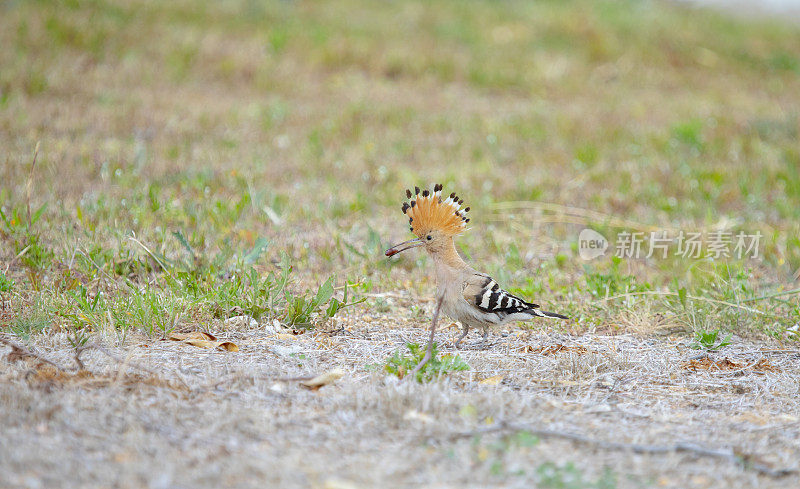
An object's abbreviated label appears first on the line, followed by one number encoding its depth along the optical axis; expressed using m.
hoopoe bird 8.09
